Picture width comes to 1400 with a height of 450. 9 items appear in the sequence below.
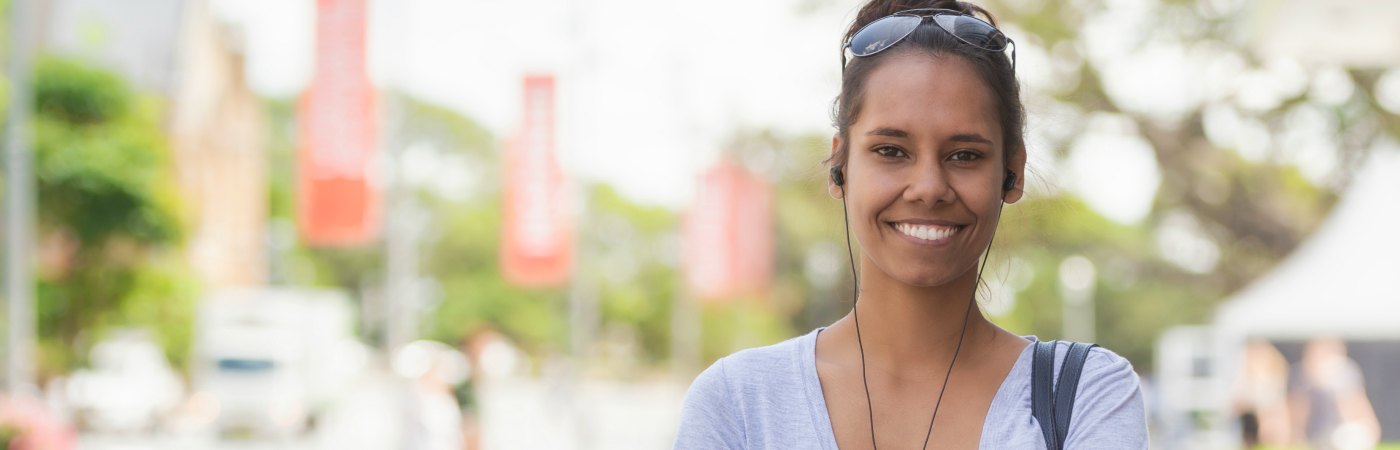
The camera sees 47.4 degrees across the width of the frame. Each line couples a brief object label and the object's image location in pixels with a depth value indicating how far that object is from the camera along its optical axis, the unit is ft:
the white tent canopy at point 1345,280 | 49.88
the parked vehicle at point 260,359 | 96.78
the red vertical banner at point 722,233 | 98.78
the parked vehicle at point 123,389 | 106.11
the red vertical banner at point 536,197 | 62.95
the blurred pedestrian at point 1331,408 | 41.29
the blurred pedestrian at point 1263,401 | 47.73
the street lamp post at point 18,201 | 35.86
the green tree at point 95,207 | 89.04
